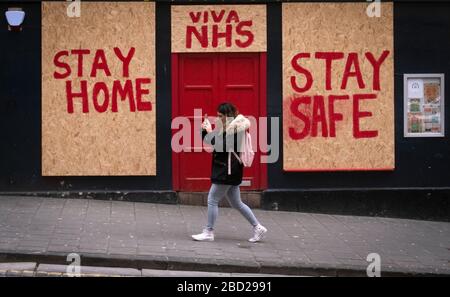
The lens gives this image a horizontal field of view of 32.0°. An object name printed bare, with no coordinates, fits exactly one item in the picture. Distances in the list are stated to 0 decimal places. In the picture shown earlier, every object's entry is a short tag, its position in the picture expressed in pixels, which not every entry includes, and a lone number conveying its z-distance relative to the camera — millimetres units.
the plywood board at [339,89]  13727
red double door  13727
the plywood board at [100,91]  13500
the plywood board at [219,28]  13609
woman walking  10484
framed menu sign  13977
